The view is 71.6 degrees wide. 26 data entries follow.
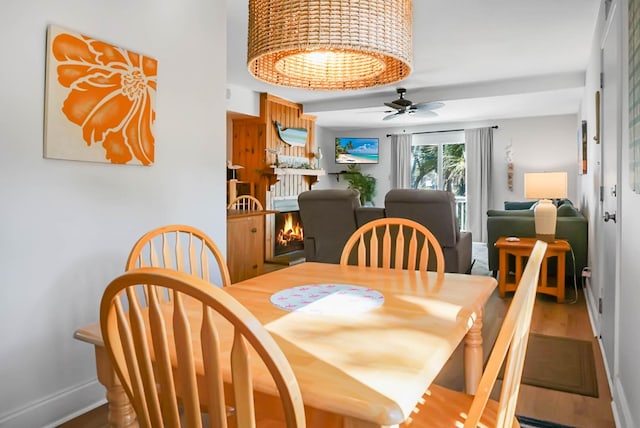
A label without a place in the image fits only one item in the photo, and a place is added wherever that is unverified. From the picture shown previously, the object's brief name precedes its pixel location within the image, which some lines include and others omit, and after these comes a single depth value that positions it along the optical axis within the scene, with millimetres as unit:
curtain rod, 7870
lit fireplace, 7077
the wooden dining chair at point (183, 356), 662
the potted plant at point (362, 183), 8867
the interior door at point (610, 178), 2145
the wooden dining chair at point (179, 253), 1573
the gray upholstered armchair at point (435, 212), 3898
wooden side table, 3939
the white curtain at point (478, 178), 7945
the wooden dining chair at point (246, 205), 5980
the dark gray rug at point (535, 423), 1889
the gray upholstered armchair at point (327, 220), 4328
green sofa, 4438
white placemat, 1331
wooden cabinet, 4078
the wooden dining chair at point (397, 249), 1978
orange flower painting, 1934
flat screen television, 8953
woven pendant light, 1265
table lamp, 4109
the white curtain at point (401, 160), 8742
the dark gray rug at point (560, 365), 2299
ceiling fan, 5624
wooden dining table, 782
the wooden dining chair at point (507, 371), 805
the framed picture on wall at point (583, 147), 4820
